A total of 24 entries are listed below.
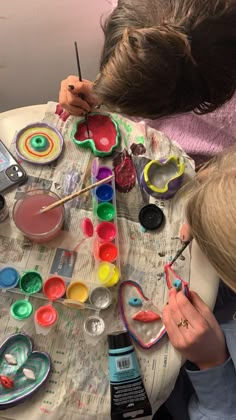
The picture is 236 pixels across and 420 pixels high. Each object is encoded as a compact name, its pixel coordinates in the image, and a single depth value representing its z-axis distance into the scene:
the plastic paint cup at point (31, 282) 0.78
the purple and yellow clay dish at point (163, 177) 0.87
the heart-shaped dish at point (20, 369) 0.71
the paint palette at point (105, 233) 0.80
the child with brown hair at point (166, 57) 0.68
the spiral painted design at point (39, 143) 0.88
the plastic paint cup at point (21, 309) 0.76
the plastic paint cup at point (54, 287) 0.78
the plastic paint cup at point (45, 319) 0.75
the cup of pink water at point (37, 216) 0.81
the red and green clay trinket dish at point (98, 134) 0.89
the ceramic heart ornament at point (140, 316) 0.77
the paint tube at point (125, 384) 0.72
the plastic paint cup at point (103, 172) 0.88
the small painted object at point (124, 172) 0.88
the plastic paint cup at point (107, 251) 0.82
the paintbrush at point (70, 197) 0.82
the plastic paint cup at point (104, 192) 0.86
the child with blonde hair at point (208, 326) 0.67
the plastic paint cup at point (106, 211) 0.85
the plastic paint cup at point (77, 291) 0.78
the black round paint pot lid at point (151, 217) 0.85
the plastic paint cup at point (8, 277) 0.77
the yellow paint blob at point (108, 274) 0.79
